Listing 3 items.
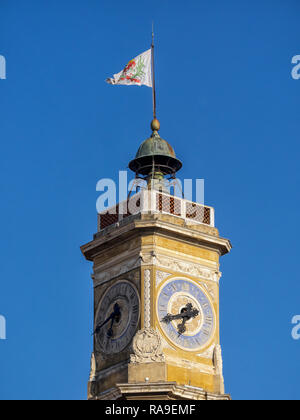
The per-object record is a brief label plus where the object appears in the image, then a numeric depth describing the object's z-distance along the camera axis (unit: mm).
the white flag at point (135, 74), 91562
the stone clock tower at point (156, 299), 85000
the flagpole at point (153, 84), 92625
